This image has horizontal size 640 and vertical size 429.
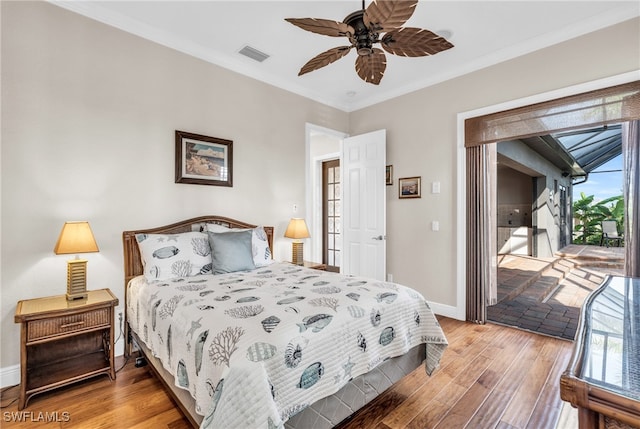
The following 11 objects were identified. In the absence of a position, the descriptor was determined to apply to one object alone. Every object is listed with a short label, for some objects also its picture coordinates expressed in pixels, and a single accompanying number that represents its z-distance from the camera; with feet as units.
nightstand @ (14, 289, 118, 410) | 6.28
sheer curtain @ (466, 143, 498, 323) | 11.00
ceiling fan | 5.32
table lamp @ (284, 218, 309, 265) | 12.10
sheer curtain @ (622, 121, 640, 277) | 8.29
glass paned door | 19.56
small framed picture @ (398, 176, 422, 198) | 12.76
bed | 4.17
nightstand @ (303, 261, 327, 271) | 11.76
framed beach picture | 9.92
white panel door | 13.28
